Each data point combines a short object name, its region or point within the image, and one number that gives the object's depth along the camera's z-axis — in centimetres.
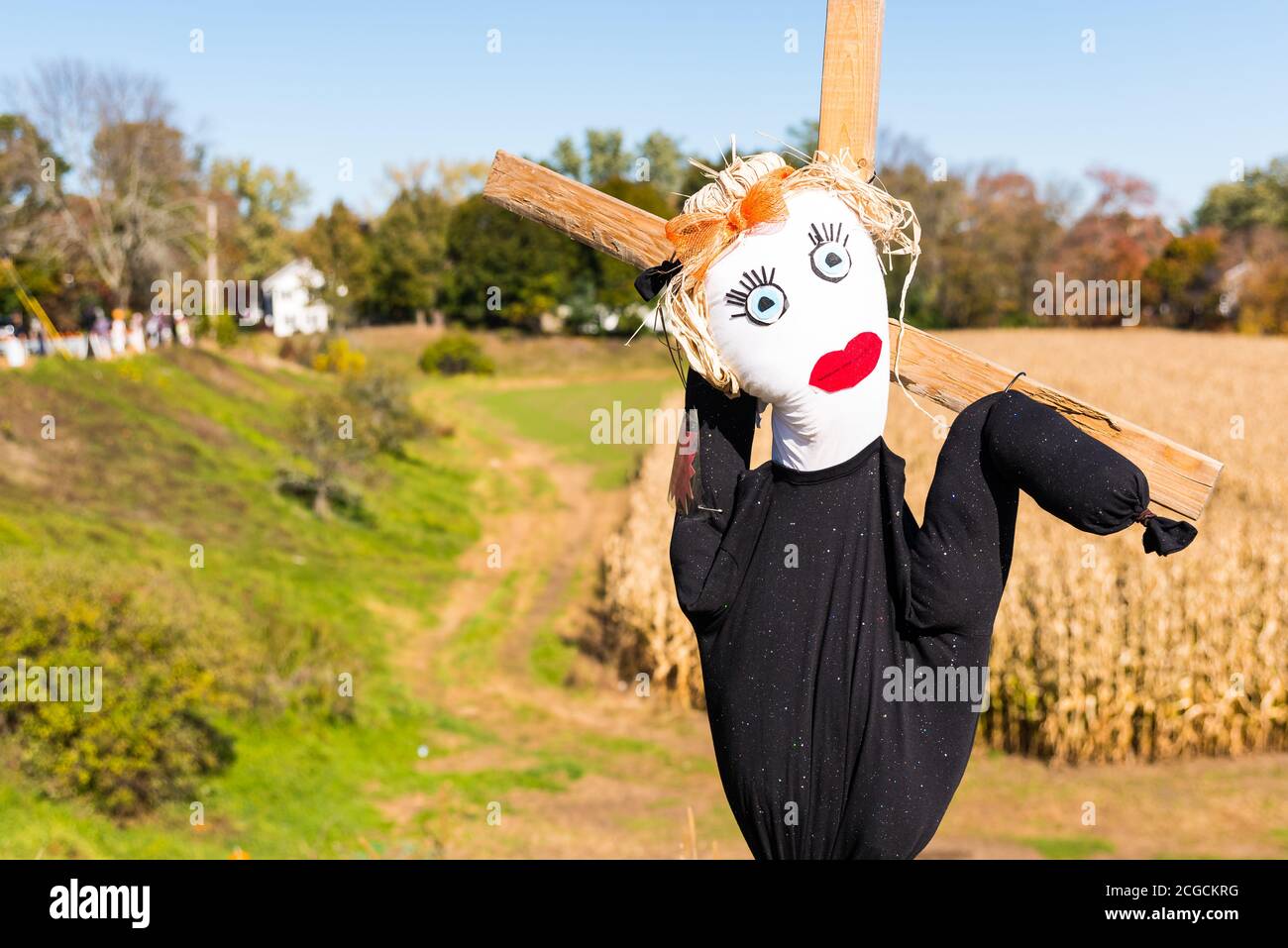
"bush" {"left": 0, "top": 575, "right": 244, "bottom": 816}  1055
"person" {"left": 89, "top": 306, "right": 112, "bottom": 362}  2809
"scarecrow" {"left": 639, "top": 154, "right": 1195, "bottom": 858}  298
